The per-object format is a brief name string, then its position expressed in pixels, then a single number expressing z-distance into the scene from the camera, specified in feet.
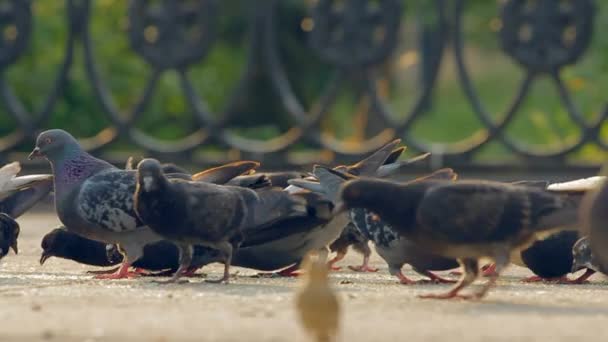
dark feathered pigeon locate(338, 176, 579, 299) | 51.93
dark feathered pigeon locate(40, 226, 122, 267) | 66.39
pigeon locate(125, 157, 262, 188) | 63.82
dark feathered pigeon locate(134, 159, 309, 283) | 57.57
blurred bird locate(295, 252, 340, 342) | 39.65
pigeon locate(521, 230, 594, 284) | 61.67
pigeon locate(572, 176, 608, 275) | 51.19
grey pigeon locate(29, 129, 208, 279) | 61.72
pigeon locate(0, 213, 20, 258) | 65.00
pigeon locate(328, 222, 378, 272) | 68.23
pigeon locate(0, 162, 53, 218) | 67.56
